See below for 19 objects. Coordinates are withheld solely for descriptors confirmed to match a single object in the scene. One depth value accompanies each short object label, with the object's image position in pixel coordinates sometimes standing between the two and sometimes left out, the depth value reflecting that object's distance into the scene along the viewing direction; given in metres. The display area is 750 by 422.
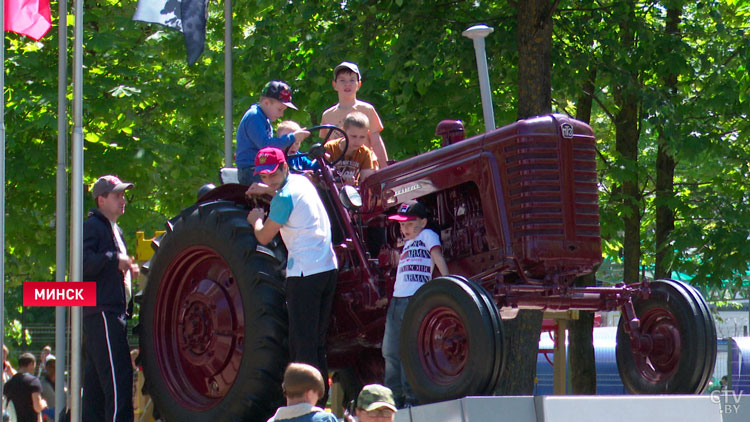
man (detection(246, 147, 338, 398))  13.33
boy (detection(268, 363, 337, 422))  9.83
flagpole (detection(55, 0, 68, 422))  23.49
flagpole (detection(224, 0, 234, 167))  27.08
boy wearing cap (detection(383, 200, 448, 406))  13.44
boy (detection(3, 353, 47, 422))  26.27
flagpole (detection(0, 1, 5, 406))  20.15
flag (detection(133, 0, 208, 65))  27.27
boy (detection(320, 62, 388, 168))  16.70
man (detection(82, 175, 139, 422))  14.61
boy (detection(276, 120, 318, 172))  15.12
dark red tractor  12.41
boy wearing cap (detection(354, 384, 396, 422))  10.26
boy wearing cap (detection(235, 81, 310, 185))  15.13
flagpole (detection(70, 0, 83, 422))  15.91
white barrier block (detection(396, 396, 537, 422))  10.59
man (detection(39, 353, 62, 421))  29.03
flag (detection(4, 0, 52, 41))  23.62
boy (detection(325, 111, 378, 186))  15.71
